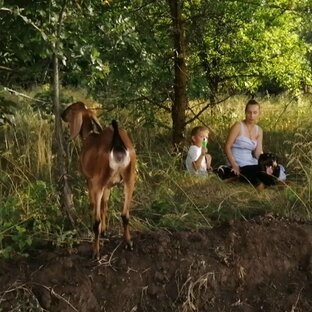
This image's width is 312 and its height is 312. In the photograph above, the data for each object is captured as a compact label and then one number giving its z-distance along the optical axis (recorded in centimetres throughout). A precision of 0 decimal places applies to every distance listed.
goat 431
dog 683
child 698
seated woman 714
